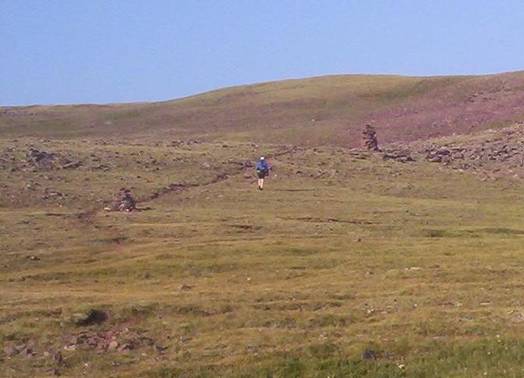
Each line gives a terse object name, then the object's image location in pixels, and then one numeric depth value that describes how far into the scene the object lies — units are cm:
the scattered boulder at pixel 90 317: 3350
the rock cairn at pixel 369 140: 9769
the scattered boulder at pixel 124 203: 6100
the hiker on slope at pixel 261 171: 7181
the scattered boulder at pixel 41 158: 7531
